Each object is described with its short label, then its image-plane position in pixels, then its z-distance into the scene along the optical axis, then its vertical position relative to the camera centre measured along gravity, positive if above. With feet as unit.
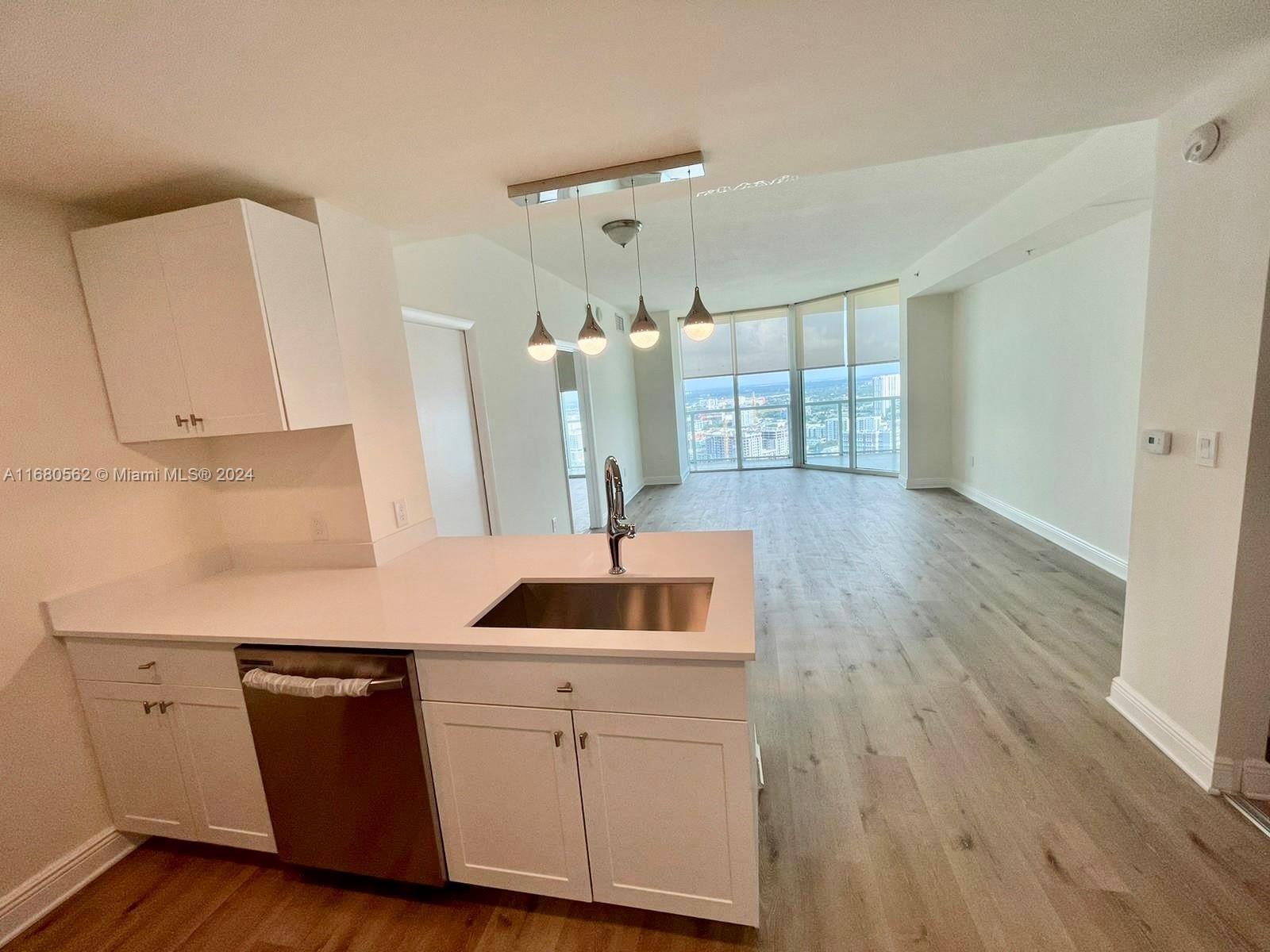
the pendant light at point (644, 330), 7.22 +0.97
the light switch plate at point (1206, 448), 5.60 -1.00
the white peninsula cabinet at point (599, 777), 4.28 -3.22
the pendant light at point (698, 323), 7.09 +0.99
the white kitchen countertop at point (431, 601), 4.50 -1.93
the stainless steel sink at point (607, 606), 5.90 -2.32
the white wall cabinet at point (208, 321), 5.55 +1.28
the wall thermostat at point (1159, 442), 6.23 -1.00
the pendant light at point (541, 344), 7.50 +0.94
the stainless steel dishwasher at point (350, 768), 4.84 -3.28
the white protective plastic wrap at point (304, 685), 4.75 -2.35
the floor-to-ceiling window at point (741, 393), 27.91 -0.02
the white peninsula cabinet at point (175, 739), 5.43 -3.19
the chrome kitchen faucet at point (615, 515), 6.13 -1.31
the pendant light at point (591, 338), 7.53 +0.96
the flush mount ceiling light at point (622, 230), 10.67 +3.60
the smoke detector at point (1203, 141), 5.38 +2.19
